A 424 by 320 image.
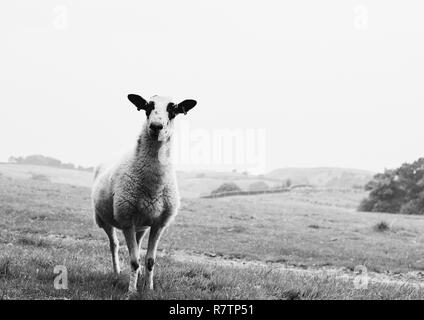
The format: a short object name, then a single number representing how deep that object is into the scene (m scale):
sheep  8.49
